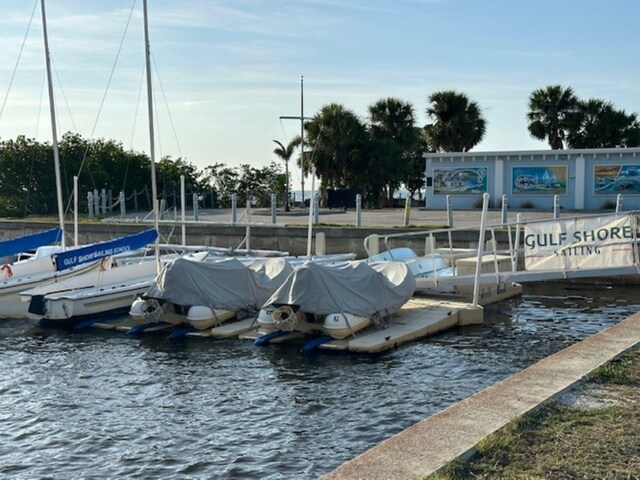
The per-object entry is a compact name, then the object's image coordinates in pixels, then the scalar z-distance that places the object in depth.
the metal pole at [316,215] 33.37
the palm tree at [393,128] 53.00
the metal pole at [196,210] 36.36
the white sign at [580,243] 17.93
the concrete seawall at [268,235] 29.09
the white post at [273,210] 33.67
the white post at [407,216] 32.08
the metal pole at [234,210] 34.25
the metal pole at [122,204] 40.34
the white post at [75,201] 26.96
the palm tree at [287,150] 58.38
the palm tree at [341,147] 51.22
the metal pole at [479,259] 17.51
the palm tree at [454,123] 53.50
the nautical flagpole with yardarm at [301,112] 39.25
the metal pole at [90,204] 42.69
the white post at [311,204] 22.10
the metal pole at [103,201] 44.47
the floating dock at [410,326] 15.88
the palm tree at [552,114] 52.62
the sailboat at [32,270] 20.77
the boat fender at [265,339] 16.47
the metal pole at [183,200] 28.20
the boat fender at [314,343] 15.83
